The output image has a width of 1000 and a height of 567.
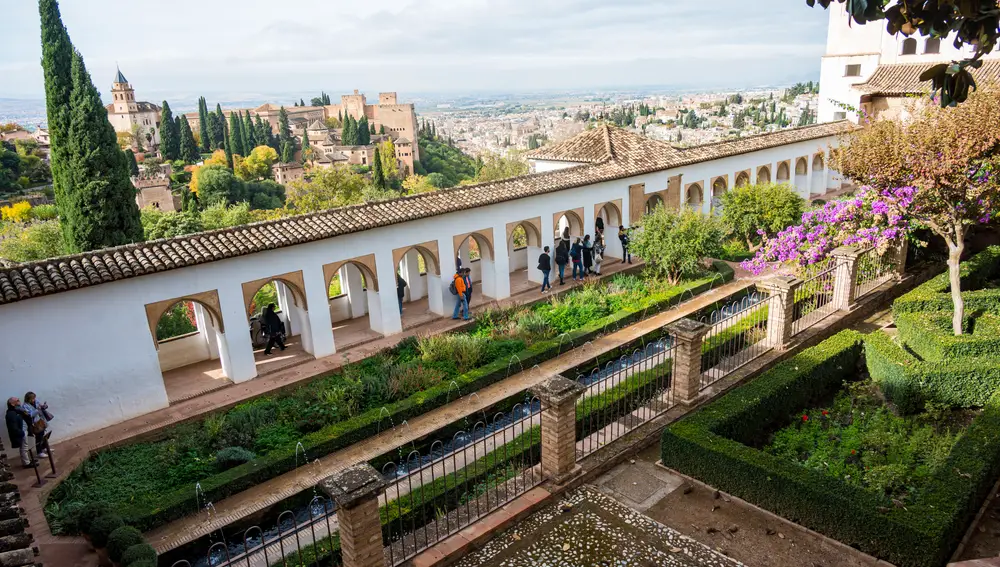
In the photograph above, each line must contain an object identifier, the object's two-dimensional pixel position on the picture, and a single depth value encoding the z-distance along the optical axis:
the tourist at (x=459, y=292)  15.12
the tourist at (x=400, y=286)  16.33
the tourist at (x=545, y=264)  16.89
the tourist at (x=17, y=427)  9.55
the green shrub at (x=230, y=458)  9.51
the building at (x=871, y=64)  27.19
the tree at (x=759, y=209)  19.44
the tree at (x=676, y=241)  16.89
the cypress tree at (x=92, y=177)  20.31
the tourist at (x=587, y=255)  17.91
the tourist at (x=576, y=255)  17.65
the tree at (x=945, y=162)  10.02
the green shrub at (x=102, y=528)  6.99
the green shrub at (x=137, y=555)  6.18
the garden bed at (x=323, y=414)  8.98
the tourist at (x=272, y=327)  13.89
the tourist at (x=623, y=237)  19.36
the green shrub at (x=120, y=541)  6.58
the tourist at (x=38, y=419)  9.75
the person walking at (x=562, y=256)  17.59
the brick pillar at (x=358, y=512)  5.51
